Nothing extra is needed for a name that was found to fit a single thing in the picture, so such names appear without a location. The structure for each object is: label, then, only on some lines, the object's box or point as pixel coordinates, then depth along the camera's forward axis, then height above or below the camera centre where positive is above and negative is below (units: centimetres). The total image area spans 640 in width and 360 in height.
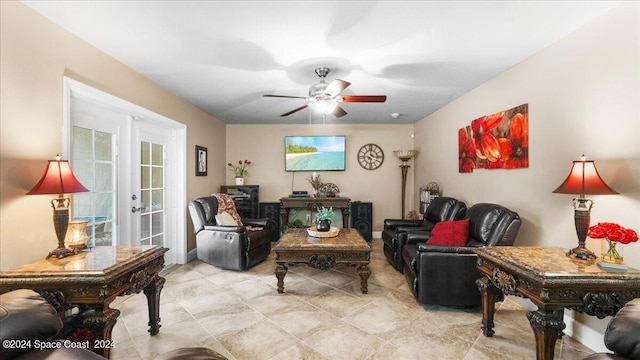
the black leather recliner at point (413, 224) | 349 -70
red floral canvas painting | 274 +43
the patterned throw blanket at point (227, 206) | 417 -44
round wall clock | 575 +46
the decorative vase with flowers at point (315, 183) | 554 -10
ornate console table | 520 -49
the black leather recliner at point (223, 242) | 361 -89
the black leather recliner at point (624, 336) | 107 -65
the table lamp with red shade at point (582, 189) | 177 -8
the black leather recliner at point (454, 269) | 249 -87
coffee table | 296 -88
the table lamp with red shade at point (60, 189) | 171 -7
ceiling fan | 271 +85
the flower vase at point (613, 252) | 163 -46
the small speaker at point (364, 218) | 540 -81
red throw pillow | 293 -63
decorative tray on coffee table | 334 -69
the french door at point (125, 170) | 247 +9
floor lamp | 530 +38
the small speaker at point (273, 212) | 536 -69
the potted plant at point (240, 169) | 550 +18
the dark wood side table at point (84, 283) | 151 -60
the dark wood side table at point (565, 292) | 152 -66
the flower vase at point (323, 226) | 343 -62
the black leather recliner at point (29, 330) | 94 -57
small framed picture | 444 +30
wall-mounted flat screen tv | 568 +55
